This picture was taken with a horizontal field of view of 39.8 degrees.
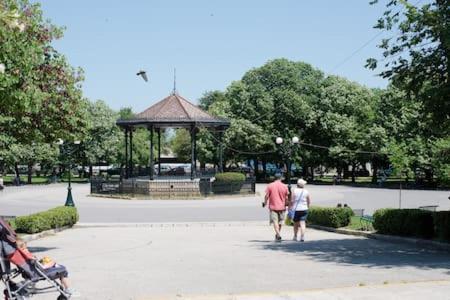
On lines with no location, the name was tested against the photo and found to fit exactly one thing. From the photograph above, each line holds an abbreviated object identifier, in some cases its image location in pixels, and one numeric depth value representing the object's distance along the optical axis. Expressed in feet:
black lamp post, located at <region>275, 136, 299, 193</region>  111.90
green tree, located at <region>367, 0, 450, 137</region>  36.65
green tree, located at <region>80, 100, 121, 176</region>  237.45
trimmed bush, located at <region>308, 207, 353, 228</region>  64.23
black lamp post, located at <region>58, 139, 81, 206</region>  97.46
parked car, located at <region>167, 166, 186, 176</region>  167.43
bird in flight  115.05
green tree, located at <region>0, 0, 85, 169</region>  43.91
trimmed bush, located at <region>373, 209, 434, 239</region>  47.75
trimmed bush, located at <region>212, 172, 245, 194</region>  138.82
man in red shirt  50.70
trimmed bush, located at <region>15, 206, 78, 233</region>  56.85
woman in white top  50.44
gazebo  135.85
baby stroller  20.99
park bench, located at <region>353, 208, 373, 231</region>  59.70
